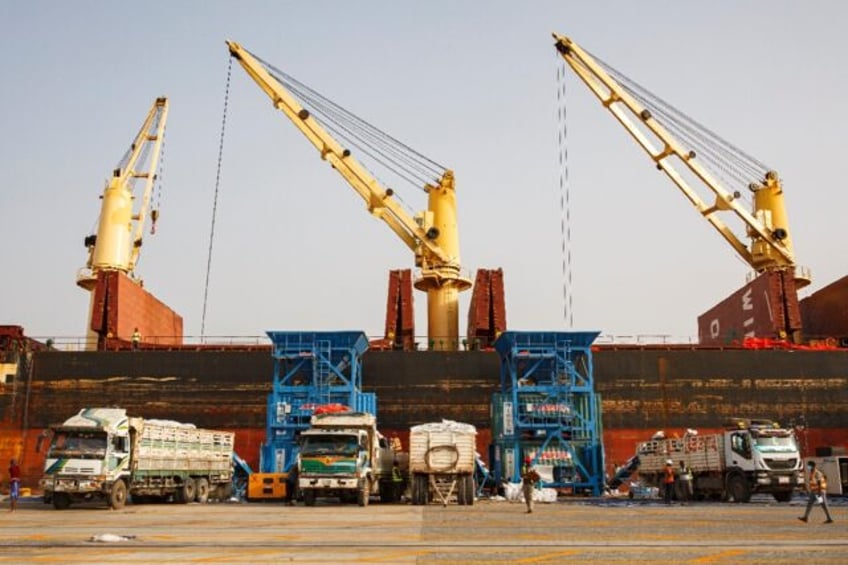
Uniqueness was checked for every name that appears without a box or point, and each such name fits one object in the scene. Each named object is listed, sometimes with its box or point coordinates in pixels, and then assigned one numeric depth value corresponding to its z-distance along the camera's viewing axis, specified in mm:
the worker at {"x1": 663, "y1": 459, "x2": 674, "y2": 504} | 28812
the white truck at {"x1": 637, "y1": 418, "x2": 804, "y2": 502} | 28281
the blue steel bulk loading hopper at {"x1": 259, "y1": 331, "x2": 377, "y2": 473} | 38312
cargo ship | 45375
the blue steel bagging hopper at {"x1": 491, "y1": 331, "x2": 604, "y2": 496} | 36969
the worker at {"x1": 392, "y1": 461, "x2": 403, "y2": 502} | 29958
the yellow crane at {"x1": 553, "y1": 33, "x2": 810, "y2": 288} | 63062
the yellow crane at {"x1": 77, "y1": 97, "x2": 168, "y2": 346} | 60812
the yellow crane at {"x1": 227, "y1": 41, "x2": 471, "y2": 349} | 56375
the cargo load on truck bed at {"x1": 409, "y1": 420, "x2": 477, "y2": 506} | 28234
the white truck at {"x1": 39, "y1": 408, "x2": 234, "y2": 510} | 25500
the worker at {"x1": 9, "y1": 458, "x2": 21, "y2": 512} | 25641
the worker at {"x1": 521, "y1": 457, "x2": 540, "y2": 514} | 23906
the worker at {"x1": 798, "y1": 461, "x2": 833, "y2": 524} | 19234
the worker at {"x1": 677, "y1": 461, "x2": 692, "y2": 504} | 30711
